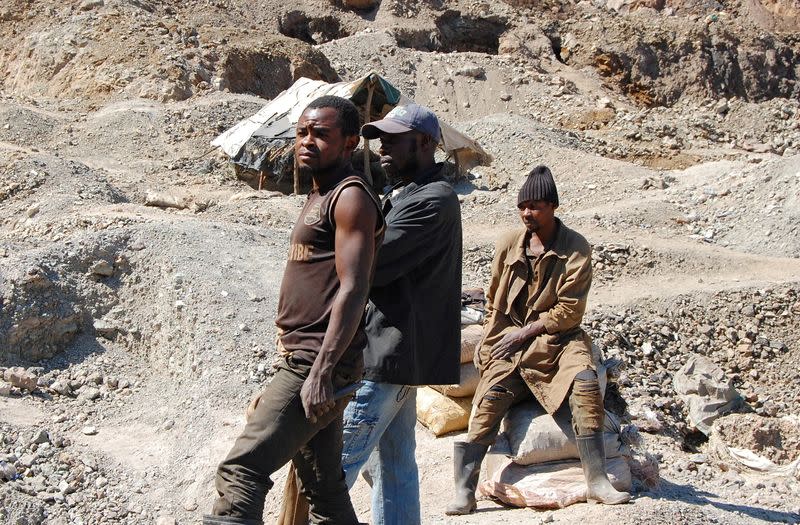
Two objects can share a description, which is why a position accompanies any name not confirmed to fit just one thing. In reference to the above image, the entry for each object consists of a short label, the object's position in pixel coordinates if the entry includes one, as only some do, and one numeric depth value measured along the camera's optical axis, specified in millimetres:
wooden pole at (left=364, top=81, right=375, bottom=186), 13116
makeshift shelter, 13039
